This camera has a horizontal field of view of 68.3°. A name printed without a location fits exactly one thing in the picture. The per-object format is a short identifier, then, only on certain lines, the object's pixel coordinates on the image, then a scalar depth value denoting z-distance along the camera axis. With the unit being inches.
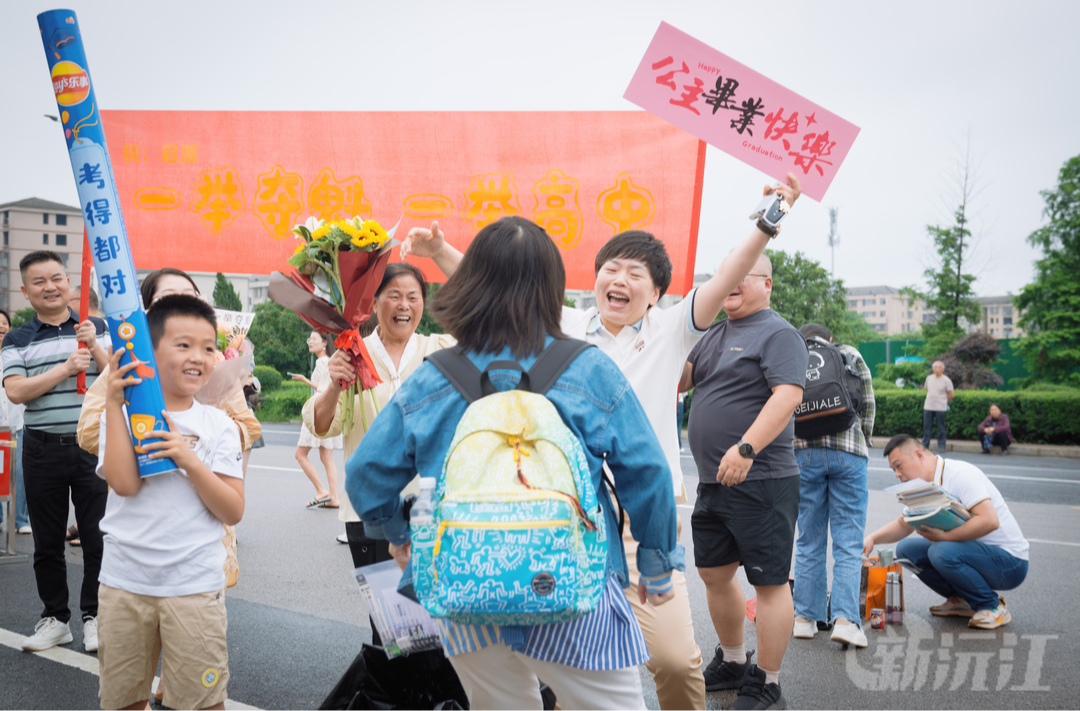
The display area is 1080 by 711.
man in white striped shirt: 169.0
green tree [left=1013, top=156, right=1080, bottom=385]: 1018.1
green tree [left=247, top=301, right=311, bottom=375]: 1338.6
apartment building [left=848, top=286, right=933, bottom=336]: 5487.2
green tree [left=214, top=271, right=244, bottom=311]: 1408.7
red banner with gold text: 173.3
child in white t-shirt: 101.6
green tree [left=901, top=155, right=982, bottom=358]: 1102.4
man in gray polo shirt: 139.6
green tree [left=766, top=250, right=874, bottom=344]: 1165.7
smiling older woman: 129.6
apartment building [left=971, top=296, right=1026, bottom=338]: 5004.9
